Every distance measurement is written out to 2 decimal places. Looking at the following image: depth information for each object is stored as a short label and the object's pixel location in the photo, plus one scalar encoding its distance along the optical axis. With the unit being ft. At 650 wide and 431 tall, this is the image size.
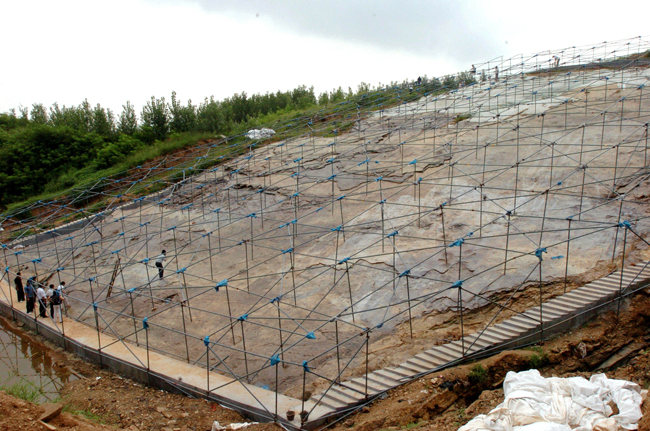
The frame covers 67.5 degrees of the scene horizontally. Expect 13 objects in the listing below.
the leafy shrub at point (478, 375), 38.86
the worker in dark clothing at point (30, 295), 58.90
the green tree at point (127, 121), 150.83
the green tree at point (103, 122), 147.74
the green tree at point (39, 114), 179.24
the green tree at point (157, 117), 143.13
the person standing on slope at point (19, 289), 63.72
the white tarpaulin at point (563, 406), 28.19
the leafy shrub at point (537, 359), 39.42
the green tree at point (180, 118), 145.18
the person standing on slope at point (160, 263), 61.72
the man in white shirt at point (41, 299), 57.36
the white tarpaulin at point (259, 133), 118.77
